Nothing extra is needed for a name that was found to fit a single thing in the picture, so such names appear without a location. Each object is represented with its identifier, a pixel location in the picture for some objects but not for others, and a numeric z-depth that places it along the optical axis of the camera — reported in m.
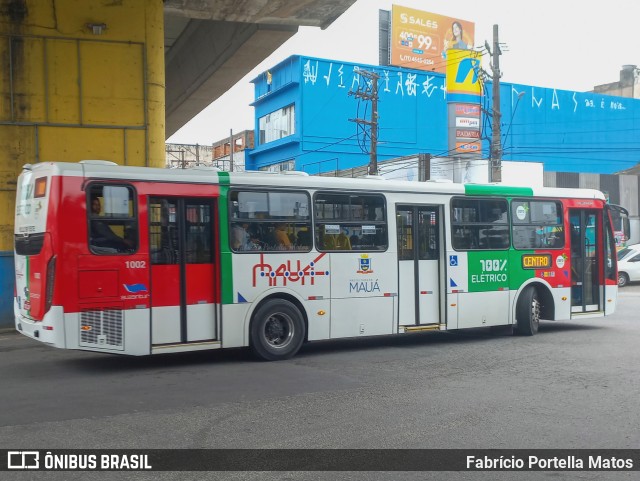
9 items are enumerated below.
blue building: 45.53
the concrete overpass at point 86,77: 14.37
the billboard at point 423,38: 53.25
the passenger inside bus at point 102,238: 9.32
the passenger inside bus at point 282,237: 10.84
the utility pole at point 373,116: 29.56
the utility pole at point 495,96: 27.20
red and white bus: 9.26
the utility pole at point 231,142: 50.78
